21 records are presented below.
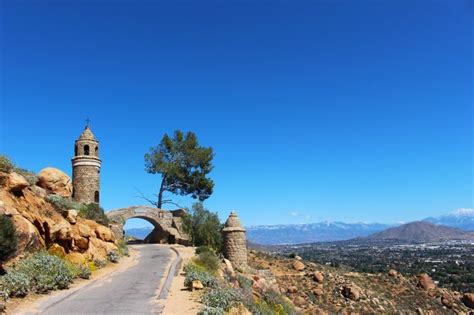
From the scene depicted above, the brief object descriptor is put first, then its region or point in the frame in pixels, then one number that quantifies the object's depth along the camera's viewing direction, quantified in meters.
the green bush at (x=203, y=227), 31.70
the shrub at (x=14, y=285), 10.62
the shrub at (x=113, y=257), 19.78
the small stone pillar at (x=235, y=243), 25.62
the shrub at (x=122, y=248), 22.93
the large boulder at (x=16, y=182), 15.27
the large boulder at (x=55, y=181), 24.80
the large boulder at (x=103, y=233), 21.28
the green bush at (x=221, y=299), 11.14
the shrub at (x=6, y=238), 11.66
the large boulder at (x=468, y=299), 39.38
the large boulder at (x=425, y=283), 40.00
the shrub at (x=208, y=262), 19.15
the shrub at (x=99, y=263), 17.78
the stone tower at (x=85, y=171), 31.52
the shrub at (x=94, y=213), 24.33
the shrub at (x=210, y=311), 10.11
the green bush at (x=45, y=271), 12.09
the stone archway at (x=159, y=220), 33.91
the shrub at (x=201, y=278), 14.07
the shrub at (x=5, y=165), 15.53
